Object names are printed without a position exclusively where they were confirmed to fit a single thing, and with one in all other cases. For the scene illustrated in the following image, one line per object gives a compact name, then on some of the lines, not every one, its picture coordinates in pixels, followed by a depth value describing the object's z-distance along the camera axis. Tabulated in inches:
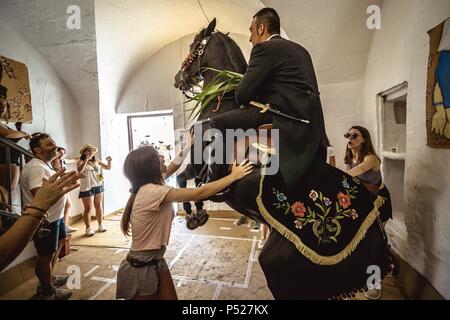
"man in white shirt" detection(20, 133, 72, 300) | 92.2
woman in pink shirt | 61.4
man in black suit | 50.1
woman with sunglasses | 88.0
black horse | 47.2
